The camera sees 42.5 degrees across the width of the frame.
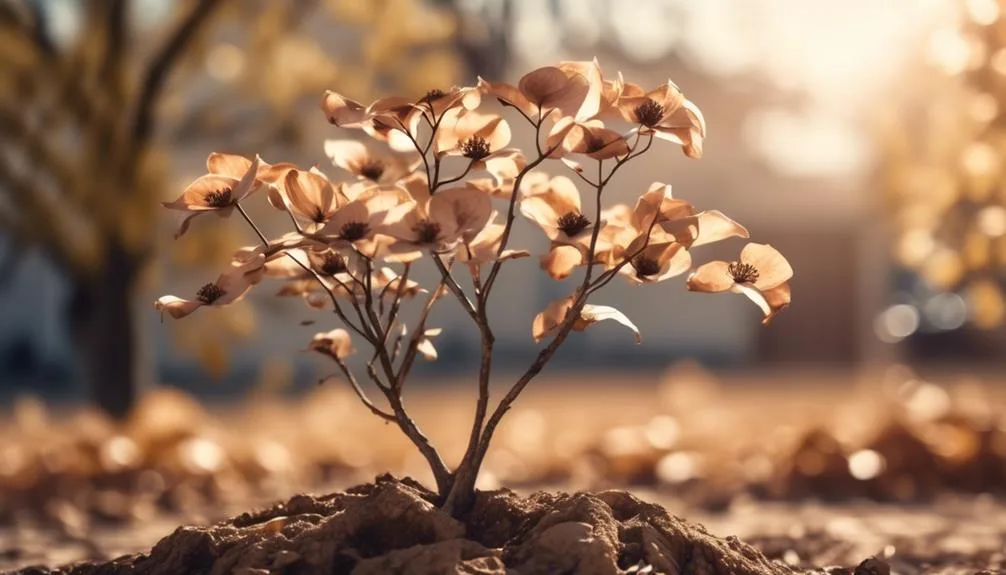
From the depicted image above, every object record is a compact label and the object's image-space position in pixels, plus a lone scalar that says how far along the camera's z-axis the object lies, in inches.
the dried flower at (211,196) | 84.6
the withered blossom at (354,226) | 81.0
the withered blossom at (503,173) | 94.1
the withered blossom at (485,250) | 85.8
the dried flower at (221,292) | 84.5
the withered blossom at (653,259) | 87.5
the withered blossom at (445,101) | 83.5
